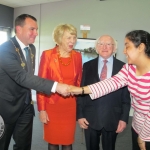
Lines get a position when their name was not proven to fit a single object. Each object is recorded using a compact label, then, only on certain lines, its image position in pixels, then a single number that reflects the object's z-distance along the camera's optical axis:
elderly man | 1.91
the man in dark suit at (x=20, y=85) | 1.84
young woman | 1.48
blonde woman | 2.04
